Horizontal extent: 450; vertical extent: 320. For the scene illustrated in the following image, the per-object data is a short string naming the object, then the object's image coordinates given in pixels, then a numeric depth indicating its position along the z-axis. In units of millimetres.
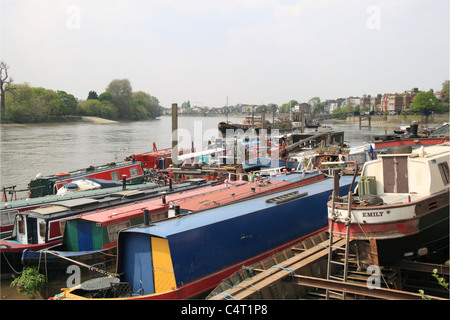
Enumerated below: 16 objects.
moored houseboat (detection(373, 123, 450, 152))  22500
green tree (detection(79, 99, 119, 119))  113456
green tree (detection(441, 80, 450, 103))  145425
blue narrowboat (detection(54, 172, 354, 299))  10891
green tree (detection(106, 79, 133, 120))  130337
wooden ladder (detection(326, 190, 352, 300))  9992
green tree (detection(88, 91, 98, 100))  129950
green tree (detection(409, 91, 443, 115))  116125
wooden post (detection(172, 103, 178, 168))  30789
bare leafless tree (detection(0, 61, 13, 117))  83762
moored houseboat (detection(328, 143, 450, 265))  10680
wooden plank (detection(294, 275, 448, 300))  9198
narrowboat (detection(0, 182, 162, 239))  18280
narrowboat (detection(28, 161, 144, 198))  24714
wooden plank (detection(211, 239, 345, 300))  9930
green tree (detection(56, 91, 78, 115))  103075
